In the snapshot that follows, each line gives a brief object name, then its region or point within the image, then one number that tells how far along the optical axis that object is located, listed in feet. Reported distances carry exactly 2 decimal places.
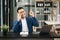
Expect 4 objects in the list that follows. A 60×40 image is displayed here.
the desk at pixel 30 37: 10.44
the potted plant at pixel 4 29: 11.30
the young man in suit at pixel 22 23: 13.82
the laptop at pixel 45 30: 11.25
